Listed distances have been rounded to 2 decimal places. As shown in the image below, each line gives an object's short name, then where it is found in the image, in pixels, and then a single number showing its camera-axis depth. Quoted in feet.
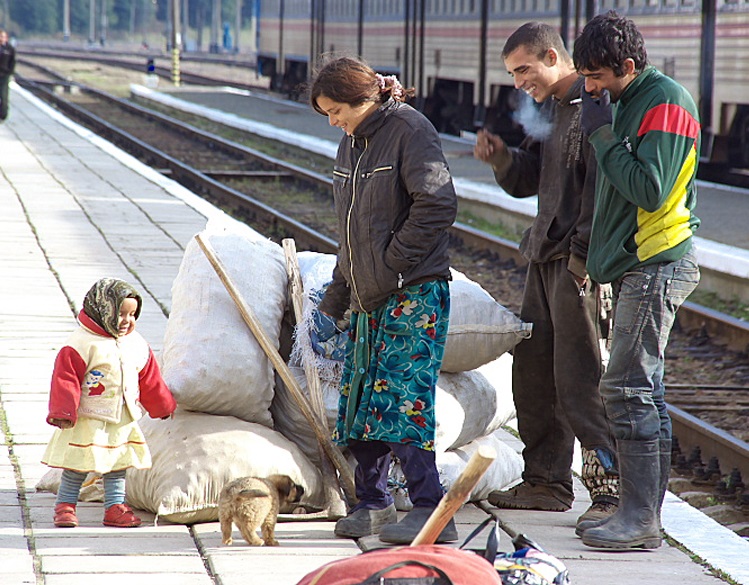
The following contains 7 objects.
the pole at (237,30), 503.20
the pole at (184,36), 569.55
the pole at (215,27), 546.67
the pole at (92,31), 585.96
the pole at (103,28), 598.84
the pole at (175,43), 270.87
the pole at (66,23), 616.80
